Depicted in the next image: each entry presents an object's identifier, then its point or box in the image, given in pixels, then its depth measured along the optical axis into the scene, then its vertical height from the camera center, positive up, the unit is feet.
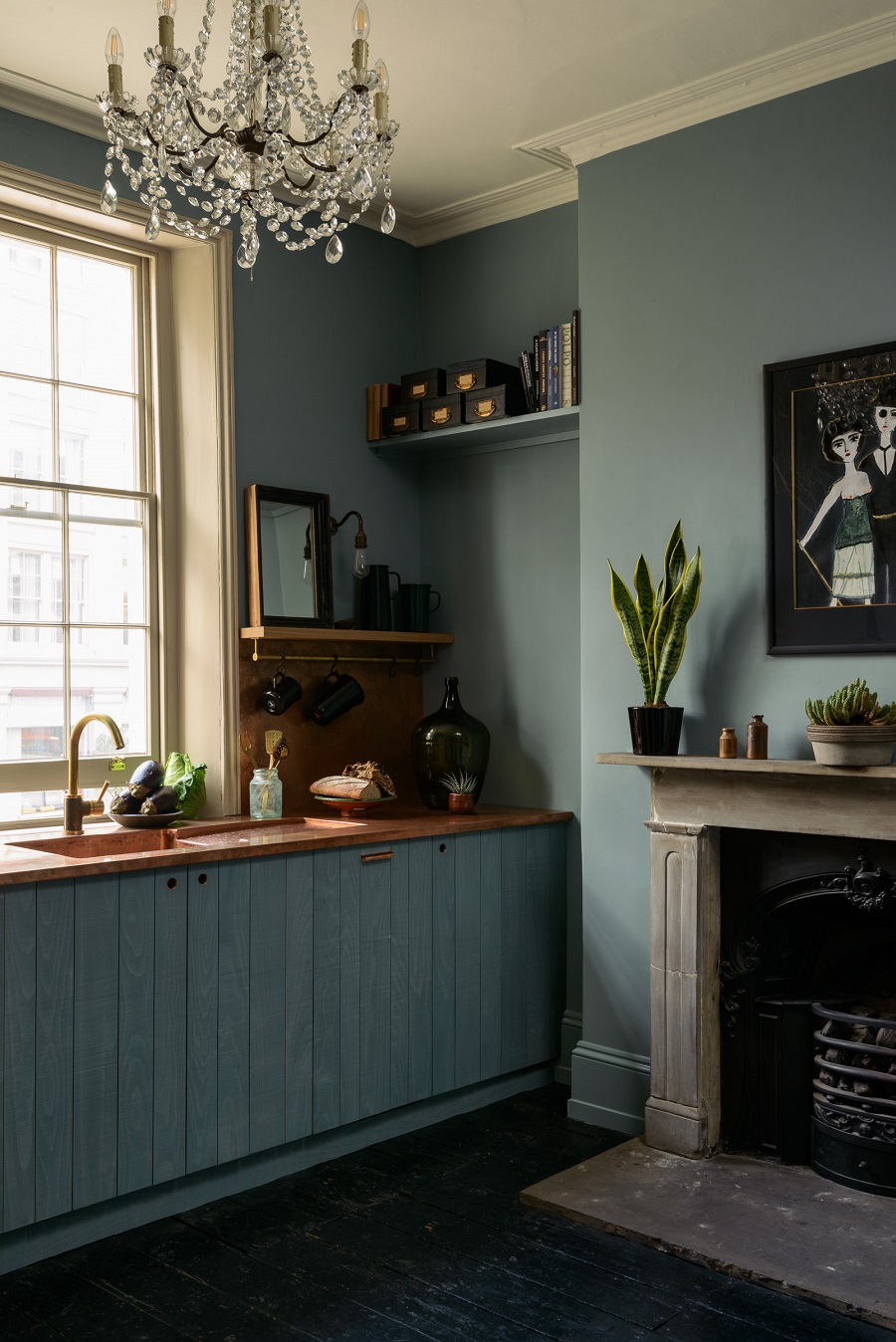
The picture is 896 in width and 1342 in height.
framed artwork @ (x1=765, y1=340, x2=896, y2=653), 10.12 +1.51
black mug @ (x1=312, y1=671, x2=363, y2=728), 13.37 -0.19
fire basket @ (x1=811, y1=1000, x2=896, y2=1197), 9.82 -3.59
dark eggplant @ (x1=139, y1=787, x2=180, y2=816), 11.35 -1.14
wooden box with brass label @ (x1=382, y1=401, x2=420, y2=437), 13.94 +3.09
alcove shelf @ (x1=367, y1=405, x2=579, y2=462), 12.96 +2.81
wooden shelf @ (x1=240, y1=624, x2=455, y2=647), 12.50 +0.51
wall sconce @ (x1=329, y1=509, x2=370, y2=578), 13.56 +1.46
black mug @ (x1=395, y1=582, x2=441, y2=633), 14.12 +0.88
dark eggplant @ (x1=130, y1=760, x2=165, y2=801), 11.42 -0.91
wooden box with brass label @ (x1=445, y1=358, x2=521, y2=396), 13.28 +3.46
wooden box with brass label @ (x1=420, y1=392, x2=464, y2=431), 13.48 +3.08
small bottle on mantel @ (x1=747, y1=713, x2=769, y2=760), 10.40 -0.56
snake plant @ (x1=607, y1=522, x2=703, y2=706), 10.97 +0.58
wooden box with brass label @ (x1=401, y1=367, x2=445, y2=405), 13.71 +3.47
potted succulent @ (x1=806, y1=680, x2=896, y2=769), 9.37 -0.44
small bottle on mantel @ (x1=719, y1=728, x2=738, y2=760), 10.48 -0.60
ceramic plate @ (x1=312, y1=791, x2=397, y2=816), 12.64 -1.32
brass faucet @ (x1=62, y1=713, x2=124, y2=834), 11.03 -1.04
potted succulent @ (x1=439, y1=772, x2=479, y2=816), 12.99 -1.23
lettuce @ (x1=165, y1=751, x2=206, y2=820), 12.14 -1.00
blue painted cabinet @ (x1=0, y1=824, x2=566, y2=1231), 8.90 -2.81
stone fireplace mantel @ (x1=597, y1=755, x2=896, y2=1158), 10.59 -2.28
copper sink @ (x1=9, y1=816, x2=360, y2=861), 10.73 -1.45
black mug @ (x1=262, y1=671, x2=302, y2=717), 12.77 -0.13
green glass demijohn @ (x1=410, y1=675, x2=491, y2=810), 13.20 -0.76
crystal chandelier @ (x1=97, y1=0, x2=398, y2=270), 6.70 +3.26
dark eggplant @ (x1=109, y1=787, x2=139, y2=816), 11.34 -1.15
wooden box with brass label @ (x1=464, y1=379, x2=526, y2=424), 13.08 +3.08
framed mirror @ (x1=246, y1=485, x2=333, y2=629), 12.76 +1.39
